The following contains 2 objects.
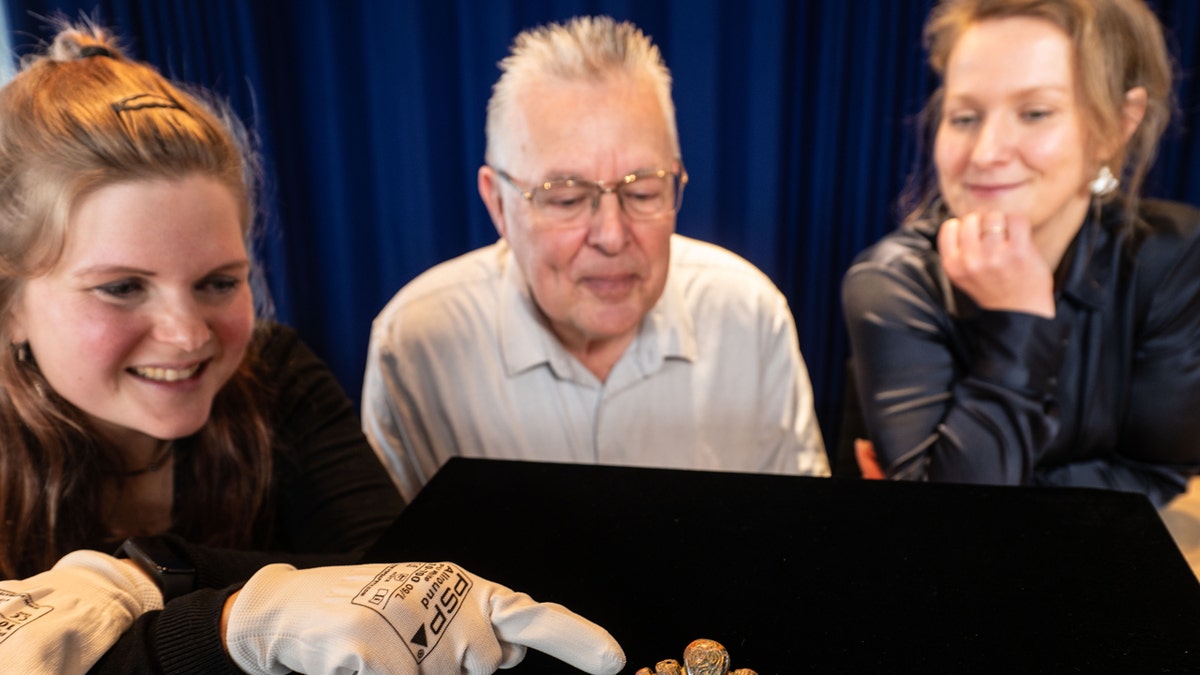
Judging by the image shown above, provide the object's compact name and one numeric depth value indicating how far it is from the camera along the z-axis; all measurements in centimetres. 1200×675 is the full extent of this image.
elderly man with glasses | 120
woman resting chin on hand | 126
